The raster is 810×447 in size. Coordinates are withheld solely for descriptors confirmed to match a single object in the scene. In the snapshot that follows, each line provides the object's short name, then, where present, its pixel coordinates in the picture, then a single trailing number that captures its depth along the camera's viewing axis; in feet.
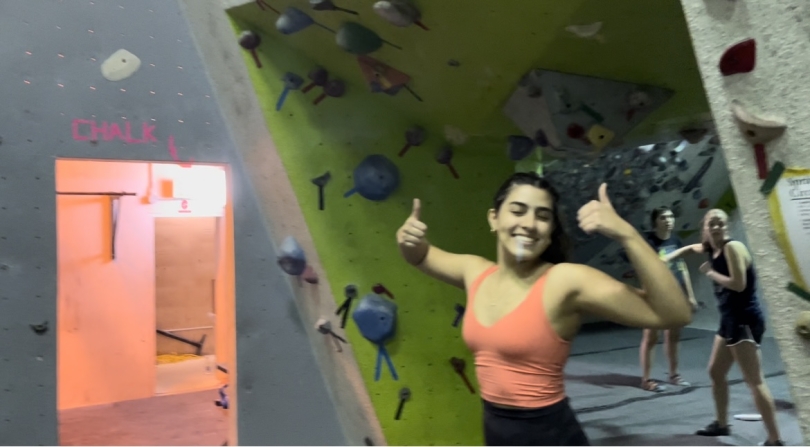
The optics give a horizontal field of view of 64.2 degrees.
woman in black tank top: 8.93
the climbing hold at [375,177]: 8.02
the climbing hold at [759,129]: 3.43
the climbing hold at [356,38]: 6.73
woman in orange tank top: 4.17
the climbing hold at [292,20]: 6.91
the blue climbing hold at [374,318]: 7.97
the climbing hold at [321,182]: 8.04
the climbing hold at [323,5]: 6.44
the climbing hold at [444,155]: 8.52
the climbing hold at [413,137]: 8.26
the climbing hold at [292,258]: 7.91
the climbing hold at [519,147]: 8.07
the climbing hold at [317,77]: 7.86
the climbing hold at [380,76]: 7.27
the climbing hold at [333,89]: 7.98
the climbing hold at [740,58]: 3.50
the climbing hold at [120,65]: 7.52
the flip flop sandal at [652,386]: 13.24
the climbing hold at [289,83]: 7.86
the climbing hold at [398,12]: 6.07
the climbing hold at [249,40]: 7.59
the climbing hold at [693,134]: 8.97
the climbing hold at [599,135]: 7.25
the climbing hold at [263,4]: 7.17
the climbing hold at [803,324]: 3.43
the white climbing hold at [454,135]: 8.34
